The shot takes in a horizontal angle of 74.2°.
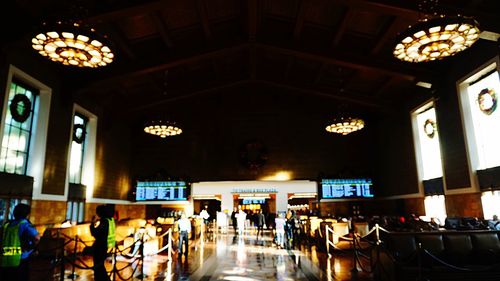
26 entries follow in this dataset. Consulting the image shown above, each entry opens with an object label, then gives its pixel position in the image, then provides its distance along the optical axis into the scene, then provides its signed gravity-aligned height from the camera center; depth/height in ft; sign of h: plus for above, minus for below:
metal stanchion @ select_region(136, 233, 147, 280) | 21.45 -4.26
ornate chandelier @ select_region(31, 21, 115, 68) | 21.93 +11.62
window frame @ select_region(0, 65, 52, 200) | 33.53 +7.85
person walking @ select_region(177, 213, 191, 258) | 30.89 -2.10
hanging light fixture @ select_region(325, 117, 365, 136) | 46.93 +11.41
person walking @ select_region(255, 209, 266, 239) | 50.82 -2.08
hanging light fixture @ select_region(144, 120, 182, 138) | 47.40 +11.56
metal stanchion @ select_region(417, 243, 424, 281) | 16.94 -2.71
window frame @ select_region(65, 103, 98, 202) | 45.14 +7.69
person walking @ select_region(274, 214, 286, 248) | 38.42 -2.82
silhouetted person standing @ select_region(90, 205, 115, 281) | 16.37 -1.54
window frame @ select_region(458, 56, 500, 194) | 32.45 +8.20
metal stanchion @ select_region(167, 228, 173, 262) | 28.73 -2.97
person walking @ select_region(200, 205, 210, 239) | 51.39 -2.61
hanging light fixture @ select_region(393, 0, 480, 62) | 21.44 +11.47
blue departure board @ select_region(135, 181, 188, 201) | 54.19 +2.82
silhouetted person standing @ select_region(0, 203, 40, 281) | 13.70 -1.44
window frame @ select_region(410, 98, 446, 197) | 43.60 +9.23
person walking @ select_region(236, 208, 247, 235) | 53.52 -2.30
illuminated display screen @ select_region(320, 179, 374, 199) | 51.67 +2.53
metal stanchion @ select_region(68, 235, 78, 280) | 21.52 -4.40
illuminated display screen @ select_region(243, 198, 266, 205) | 74.16 +1.18
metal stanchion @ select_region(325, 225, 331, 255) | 31.24 -3.43
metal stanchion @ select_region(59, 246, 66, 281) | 17.87 -3.08
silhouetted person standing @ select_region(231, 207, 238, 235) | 61.00 -2.06
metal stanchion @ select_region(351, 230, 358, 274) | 23.21 -4.53
